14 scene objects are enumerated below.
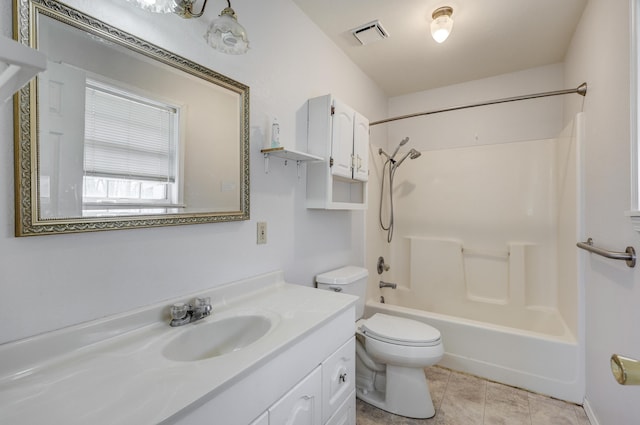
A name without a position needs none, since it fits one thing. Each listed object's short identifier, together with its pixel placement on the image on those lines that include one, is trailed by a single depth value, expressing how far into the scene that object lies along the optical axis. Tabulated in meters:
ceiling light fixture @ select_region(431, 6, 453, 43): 1.70
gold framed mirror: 0.80
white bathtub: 1.80
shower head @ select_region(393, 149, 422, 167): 2.75
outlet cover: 1.50
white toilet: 1.63
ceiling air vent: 1.86
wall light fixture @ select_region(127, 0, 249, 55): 1.09
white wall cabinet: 1.75
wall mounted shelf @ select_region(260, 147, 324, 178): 1.46
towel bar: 1.13
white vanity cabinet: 0.92
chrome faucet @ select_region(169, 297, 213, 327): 1.05
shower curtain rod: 1.75
